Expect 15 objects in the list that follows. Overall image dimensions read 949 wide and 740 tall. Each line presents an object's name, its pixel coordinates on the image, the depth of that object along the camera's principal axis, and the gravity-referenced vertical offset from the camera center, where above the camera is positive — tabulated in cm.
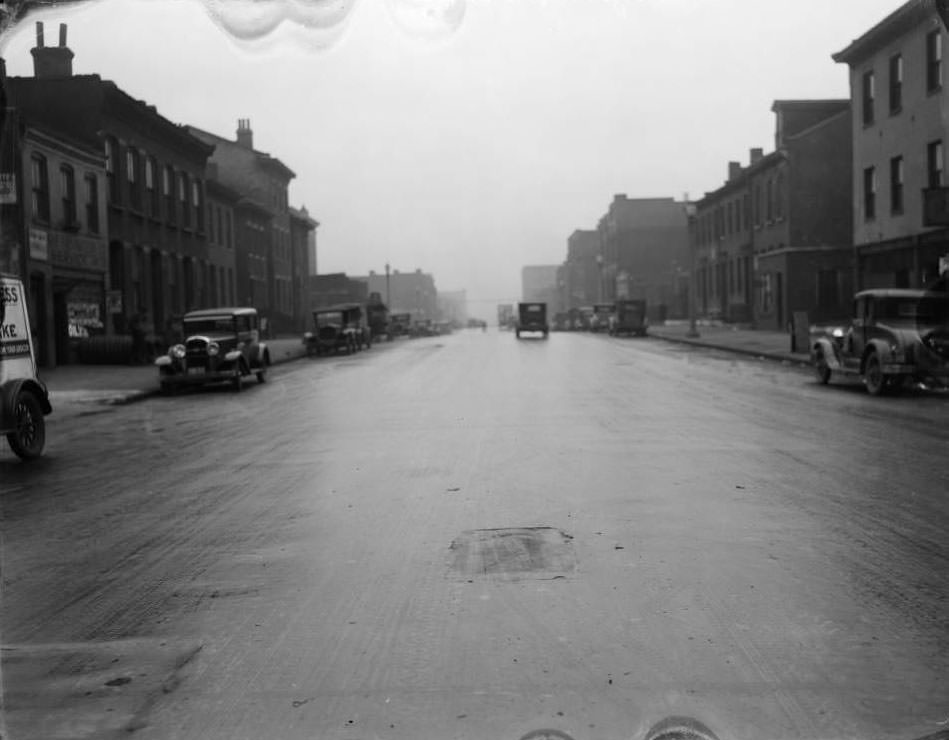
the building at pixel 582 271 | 13462 +639
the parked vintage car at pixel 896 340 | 1748 -51
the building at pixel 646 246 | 10594 +743
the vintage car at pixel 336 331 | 4275 -21
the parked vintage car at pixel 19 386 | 1144 -57
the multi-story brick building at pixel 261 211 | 6122 +711
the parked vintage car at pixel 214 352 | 2267 -50
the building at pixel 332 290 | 9462 +329
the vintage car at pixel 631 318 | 6241 -2
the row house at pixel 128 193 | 3278 +504
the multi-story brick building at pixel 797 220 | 4641 +458
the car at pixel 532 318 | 6612 +14
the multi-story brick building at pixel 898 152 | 2988 +492
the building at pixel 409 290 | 17200 +592
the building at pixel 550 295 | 16938 +429
